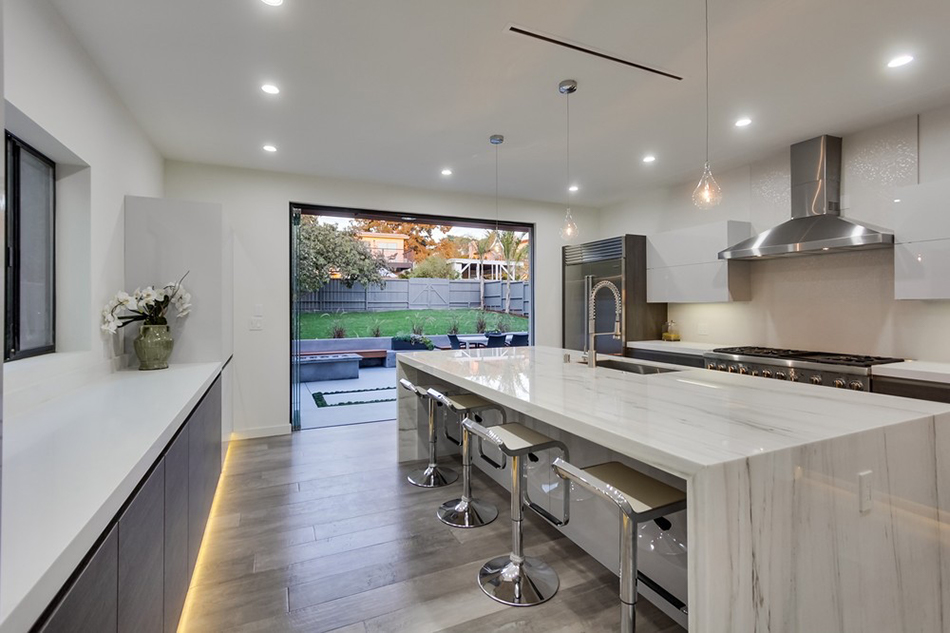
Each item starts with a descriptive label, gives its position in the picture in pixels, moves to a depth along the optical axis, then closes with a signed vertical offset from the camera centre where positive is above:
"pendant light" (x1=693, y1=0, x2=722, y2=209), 2.67 +0.71
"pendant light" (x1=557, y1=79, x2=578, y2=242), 2.81 +1.39
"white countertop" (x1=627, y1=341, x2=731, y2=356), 4.36 -0.31
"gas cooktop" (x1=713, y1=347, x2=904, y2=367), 3.24 -0.32
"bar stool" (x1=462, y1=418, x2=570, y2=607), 2.04 -1.12
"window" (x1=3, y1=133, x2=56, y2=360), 2.16 +0.33
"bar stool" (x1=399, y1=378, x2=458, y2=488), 3.27 -1.14
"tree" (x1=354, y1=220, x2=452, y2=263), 5.19 +0.99
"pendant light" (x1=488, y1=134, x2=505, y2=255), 3.67 +1.41
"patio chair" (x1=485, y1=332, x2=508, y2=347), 5.99 -0.28
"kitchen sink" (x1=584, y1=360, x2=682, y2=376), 2.83 -0.33
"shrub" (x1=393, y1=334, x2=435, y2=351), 5.59 -0.27
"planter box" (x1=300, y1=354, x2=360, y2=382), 5.25 -0.59
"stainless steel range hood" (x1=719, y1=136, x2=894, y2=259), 3.44 +0.84
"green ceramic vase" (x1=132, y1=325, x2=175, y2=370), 2.94 -0.18
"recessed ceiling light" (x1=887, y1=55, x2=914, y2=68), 2.52 +1.39
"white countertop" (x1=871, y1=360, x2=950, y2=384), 2.79 -0.35
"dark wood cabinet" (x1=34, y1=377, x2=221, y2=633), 0.99 -0.66
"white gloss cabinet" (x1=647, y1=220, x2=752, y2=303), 4.32 +0.48
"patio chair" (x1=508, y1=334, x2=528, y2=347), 6.07 -0.31
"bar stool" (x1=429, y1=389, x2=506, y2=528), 2.73 -1.14
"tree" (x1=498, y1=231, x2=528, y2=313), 5.95 +0.82
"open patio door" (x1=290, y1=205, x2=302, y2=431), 4.69 -0.15
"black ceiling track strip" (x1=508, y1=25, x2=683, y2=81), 2.29 +1.40
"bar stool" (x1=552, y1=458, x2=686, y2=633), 1.43 -0.59
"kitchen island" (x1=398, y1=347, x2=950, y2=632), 1.14 -0.49
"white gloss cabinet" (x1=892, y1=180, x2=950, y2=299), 2.92 +0.47
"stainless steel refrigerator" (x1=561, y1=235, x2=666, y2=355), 5.14 +0.29
